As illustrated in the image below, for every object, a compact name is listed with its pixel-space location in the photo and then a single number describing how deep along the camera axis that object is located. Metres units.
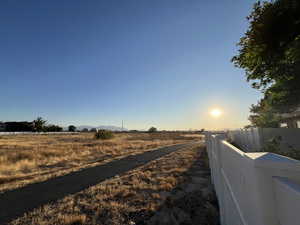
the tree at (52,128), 99.59
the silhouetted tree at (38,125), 94.25
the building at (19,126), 99.47
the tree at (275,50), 6.00
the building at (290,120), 19.03
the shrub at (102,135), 38.06
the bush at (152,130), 97.75
